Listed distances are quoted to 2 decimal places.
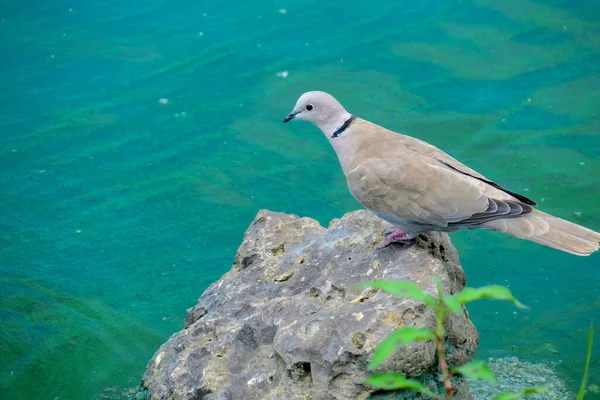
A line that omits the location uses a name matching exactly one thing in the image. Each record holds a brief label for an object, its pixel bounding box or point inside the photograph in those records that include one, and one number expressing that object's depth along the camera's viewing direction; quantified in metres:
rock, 5.44
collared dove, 6.33
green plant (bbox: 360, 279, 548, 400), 2.95
